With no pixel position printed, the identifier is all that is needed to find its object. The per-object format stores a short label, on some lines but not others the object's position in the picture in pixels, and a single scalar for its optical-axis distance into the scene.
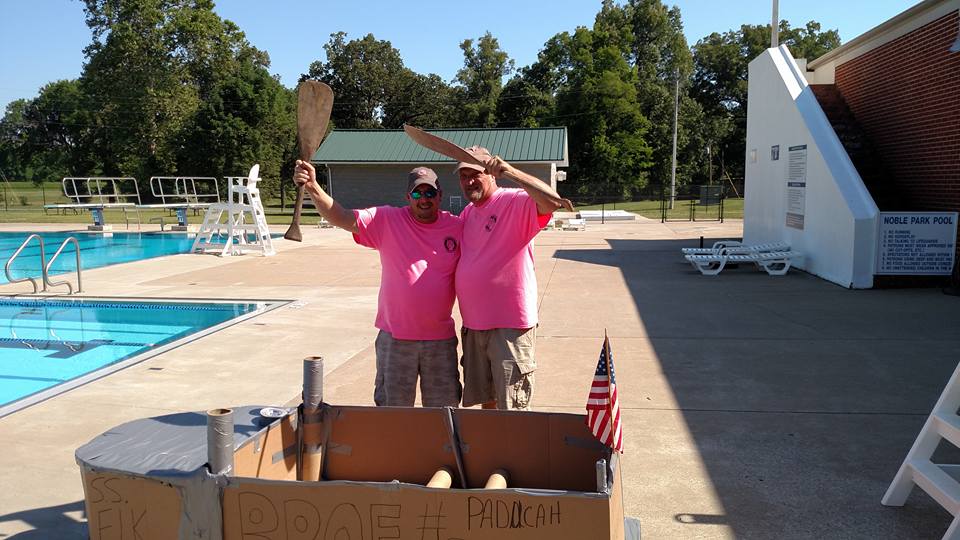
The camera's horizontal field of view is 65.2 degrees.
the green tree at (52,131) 60.71
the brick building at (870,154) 11.19
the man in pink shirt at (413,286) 3.59
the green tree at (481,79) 59.78
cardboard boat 2.18
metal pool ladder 11.16
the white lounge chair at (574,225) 25.45
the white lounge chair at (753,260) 12.87
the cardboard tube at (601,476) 2.20
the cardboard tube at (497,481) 2.72
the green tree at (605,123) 50.47
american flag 2.59
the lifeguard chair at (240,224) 17.12
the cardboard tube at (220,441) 2.32
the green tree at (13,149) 68.25
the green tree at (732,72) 59.19
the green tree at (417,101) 59.19
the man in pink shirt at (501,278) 3.53
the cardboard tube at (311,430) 2.93
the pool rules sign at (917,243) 11.11
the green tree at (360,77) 58.44
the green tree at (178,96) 42.94
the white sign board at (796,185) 13.46
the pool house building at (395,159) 30.31
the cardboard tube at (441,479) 2.76
